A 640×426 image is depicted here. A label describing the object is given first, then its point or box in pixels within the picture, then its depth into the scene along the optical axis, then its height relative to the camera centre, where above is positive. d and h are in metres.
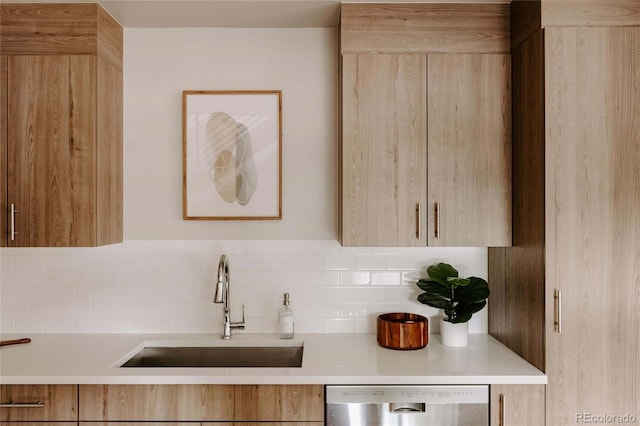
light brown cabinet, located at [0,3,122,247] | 2.06 +0.34
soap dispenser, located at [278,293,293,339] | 2.30 -0.52
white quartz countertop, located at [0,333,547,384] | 1.77 -0.61
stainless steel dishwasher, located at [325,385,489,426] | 1.78 -0.73
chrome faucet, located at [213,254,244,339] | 2.14 -0.37
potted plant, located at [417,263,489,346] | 2.14 -0.39
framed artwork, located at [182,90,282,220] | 2.38 +0.33
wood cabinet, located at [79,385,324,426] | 1.79 -0.72
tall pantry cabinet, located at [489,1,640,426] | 1.80 +0.02
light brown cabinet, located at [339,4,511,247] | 2.10 +0.37
